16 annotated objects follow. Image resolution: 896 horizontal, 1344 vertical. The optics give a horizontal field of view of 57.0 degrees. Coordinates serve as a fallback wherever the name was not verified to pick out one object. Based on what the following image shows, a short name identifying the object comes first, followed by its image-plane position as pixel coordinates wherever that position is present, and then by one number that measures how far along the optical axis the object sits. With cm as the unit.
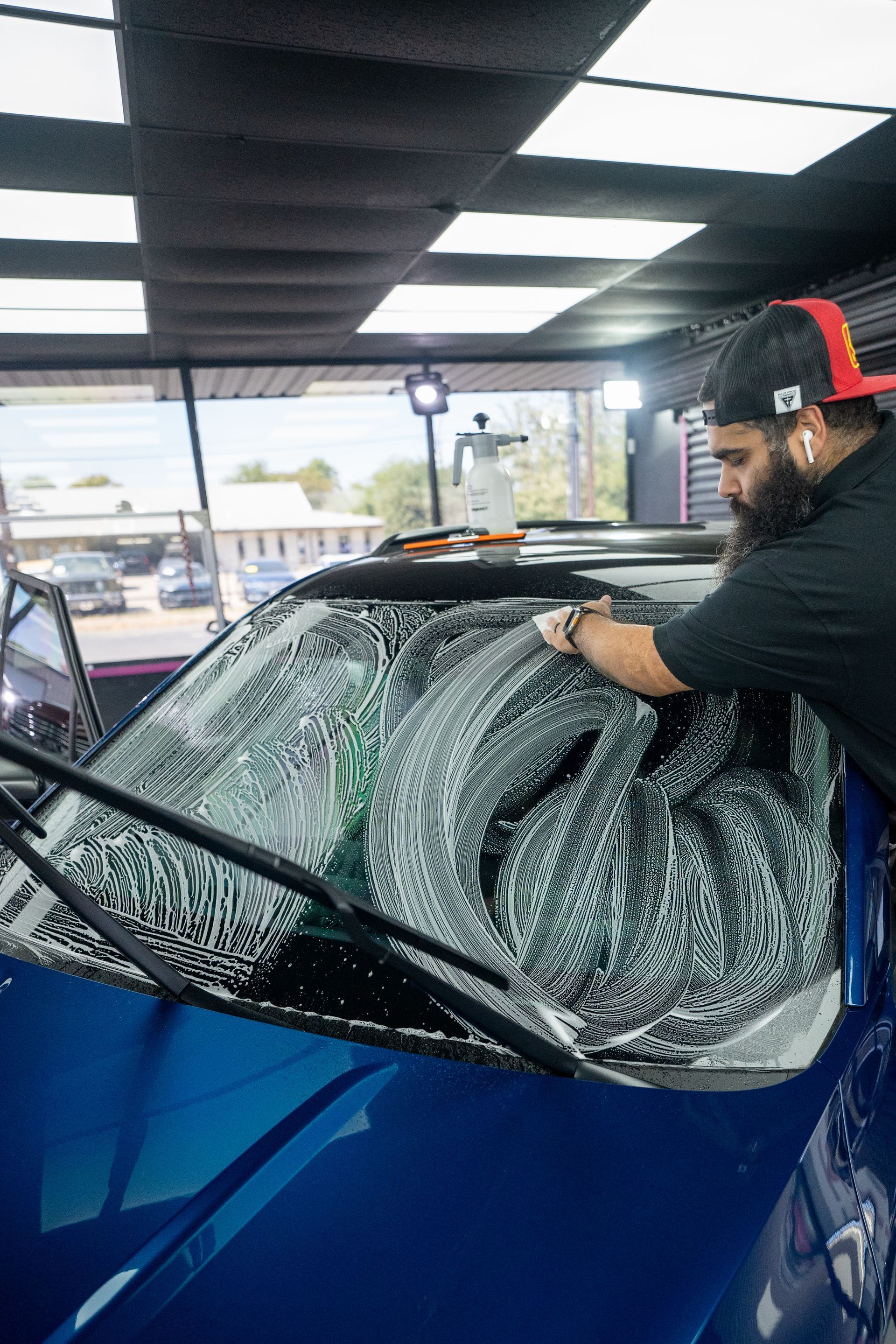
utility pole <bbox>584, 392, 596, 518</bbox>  807
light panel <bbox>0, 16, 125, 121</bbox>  214
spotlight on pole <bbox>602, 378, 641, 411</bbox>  677
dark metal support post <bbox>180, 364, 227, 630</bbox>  639
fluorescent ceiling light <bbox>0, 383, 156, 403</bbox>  645
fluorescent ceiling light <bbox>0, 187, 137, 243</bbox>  316
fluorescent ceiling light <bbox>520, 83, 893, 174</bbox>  268
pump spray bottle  161
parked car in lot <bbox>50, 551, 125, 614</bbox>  711
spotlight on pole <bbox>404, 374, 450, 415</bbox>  670
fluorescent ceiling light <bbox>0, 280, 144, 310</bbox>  423
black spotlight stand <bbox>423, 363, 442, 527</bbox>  711
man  97
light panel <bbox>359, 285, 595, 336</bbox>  480
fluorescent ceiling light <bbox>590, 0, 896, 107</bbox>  222
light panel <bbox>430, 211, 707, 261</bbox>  368
